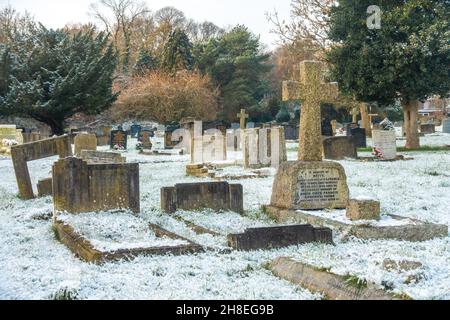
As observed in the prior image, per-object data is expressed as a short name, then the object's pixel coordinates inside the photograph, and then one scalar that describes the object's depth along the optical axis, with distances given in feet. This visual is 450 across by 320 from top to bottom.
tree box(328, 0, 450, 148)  78.33
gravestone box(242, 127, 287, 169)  59.26
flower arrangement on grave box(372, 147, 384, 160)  67.56
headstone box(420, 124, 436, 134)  133.80
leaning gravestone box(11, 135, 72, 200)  37.42
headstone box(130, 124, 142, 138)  140.77
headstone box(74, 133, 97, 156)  63.05
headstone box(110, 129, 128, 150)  97.25
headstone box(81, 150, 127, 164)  42.80
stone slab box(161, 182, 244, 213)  31.81
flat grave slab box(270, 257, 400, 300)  15.06
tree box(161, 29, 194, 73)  175.11
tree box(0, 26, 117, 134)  103.04
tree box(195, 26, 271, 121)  178.60
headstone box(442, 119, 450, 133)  130.21
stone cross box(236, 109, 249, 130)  111.63
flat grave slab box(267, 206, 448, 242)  24.91
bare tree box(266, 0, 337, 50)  100.37
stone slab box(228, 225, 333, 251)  21.86
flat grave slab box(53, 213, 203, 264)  20.21
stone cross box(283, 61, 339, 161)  31.94
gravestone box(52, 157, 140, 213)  28.25
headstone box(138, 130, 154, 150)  93.20
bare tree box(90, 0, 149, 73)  113.60
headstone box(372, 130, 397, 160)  67.51
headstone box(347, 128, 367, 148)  88.38
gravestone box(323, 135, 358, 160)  69.05
